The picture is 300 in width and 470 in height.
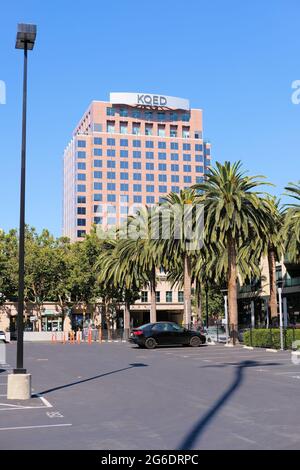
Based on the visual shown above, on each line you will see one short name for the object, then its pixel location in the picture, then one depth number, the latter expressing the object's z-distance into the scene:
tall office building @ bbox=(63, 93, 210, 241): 129.12
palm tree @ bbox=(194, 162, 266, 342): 36.14
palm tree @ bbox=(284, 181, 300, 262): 38.16
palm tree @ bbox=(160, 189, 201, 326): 40.31
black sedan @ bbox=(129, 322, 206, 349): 33.47
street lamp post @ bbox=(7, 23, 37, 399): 12.57
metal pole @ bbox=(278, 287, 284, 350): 29.20
